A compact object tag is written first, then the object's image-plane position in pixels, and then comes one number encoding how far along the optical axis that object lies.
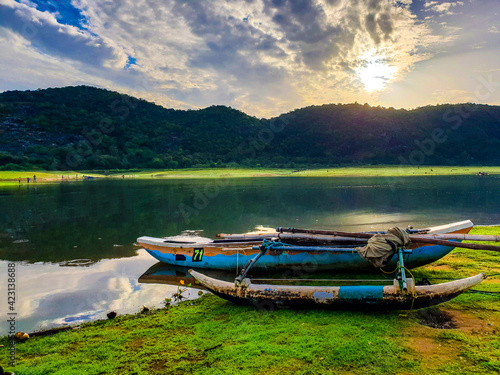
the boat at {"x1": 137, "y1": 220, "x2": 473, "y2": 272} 7.95
